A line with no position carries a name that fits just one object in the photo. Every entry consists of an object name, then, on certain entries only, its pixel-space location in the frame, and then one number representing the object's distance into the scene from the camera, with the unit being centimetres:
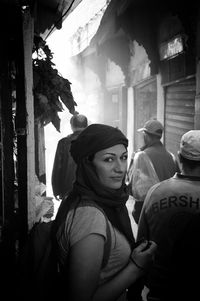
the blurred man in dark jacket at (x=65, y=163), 481
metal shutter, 580
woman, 139
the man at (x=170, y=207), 236
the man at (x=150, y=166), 438
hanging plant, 282
